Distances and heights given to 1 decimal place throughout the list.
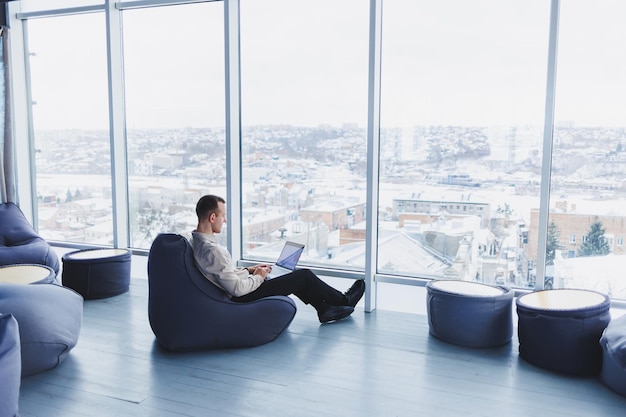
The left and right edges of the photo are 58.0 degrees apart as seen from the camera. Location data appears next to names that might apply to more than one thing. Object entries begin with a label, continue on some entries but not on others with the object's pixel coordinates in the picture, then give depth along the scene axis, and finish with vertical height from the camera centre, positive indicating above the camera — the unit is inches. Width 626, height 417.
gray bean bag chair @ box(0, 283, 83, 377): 127.8 -40.7
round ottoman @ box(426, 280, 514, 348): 153.7 -44.4
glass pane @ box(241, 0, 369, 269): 195.5 +8.7
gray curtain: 244.7 +7.8
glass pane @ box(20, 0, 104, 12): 235.9 +62.4
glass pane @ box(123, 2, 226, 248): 218.7 +15.0
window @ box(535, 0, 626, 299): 160.2 +0.9
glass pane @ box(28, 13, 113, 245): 241.8 +9.8
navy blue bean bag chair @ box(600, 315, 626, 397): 122.5 -44.4
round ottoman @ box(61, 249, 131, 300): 200.8 -44.4
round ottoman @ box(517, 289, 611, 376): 134.7 -43.2
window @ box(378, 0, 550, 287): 171.0 +5.5
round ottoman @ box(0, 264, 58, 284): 164.4 -37.7
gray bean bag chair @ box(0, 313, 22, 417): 79.1 -30.7
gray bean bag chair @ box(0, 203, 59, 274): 210.7 -37.0
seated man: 148.0 -35.8
